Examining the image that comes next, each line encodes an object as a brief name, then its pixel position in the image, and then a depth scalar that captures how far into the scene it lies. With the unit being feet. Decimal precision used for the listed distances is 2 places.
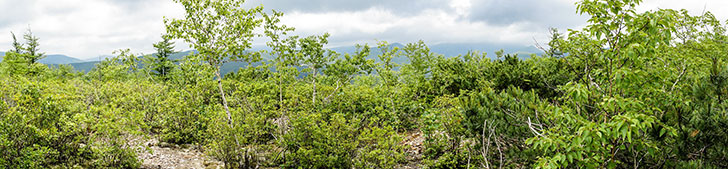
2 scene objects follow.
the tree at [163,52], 88.22
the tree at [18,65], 69.30
